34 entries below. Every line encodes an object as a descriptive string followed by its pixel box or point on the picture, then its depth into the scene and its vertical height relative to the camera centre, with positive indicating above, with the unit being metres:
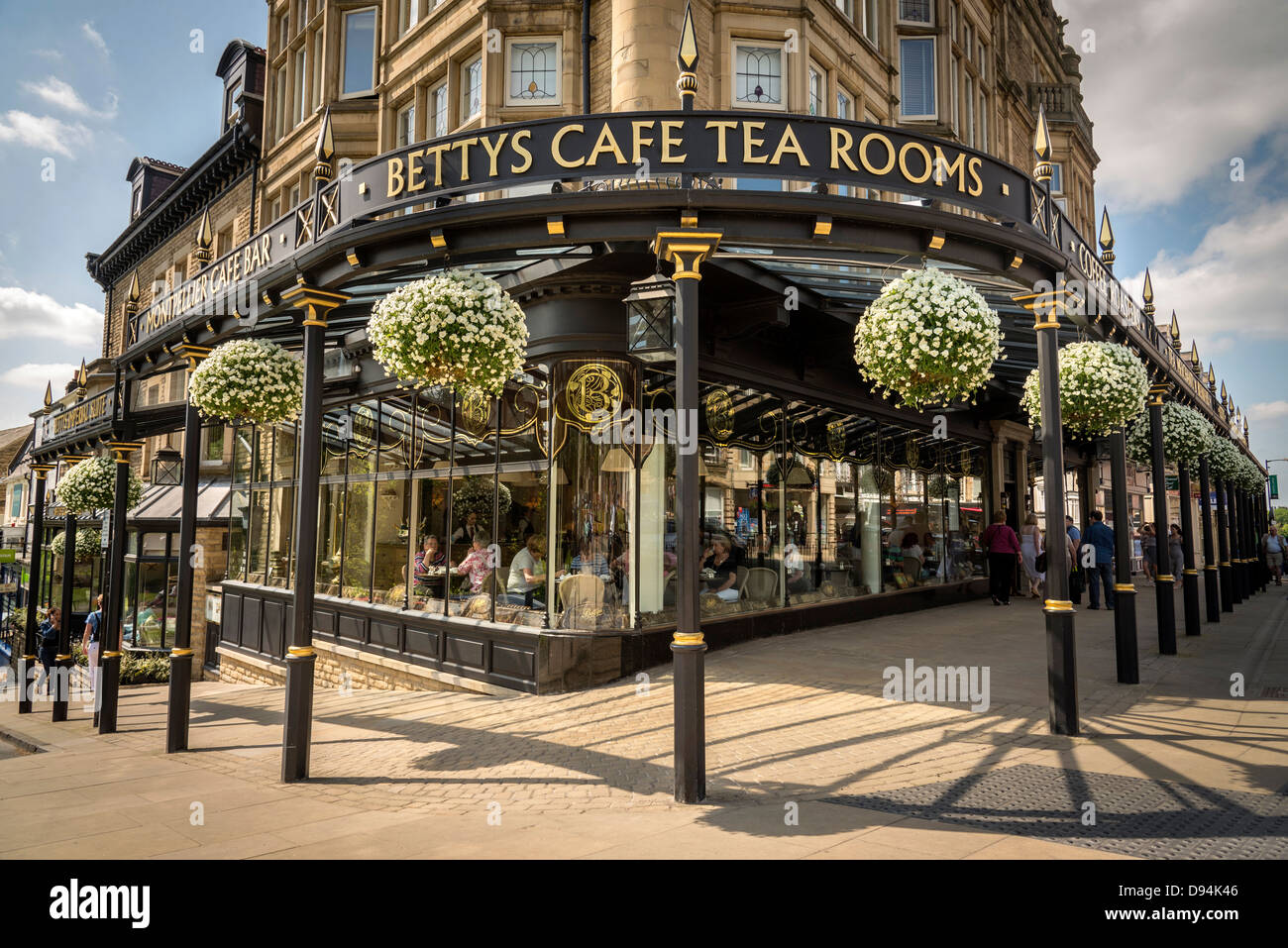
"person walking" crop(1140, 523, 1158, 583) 21.11 -0.18
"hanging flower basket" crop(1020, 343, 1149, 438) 8.13 +1.58
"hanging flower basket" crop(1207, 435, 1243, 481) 16.09 +1.64
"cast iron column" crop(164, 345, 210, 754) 7.94 -0.79
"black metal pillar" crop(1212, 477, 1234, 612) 16.36 -0.32
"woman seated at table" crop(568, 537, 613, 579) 9.56 -0.20
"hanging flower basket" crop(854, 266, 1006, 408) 5.68 +1.46
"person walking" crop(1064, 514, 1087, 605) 16.38 -0.45
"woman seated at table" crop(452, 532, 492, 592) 10.38 -0.26
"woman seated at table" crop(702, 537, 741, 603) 10.86 -0.40
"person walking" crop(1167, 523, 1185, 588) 17.28 -0.04
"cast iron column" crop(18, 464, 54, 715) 14.25 -1.17
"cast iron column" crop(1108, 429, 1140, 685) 8.68 -0.76
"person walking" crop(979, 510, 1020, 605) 16.61 -0.26
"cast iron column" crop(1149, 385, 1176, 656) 10.22 -0.63
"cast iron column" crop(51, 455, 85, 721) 13.77 -1.00
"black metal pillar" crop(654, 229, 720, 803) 5.24 +0.00
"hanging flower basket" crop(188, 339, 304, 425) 7.51 +1.49
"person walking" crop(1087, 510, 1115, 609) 14.37 -0.21
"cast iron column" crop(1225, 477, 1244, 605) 19.08 -0.28
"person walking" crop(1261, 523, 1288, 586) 26.36 -0.35
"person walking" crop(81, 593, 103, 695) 14.45 -1.64
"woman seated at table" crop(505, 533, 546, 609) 9.77 -0.34
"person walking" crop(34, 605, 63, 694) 15.80 -2.14
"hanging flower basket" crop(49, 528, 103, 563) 25.17 -0.02
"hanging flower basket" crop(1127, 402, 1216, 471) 12.26 +1.59
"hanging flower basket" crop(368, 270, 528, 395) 5.66 +1.49
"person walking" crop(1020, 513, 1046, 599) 17.41 -0.25
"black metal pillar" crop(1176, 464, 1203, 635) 12.61 -0.78
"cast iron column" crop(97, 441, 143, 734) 9.69 -1.17
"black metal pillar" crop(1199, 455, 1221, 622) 14.72 -0.69
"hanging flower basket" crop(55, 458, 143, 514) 13.62 +0.91
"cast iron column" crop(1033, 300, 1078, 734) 6.68 -0.21
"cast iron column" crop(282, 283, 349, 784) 6.27 -0.06
